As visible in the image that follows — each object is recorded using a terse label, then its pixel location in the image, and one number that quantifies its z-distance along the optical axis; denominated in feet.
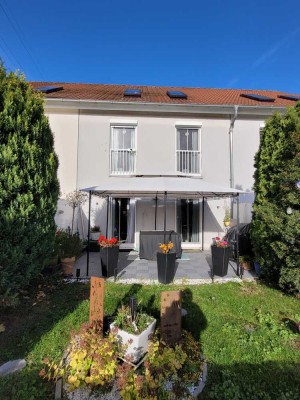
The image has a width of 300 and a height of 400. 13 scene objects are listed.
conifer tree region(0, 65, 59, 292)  12.13
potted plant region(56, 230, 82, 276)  19.29
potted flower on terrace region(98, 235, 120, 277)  18.72
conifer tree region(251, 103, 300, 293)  14.84
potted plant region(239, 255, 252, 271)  21.58
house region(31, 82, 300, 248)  30.17
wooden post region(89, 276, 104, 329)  9.35
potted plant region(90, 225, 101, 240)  29.12
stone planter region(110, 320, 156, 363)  8.32
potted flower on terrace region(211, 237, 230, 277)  19.07
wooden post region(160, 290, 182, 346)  8.93
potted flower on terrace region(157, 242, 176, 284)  17.29
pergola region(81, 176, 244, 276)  18.83
